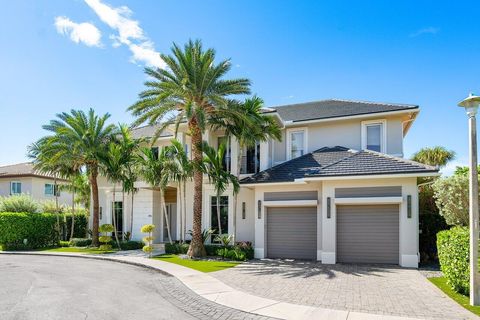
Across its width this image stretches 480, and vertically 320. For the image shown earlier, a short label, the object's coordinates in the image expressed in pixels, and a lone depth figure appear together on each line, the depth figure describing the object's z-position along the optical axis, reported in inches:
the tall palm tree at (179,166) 701.5
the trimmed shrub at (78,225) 1114.6
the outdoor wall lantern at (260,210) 683.4
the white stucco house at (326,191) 576.4
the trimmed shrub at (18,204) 980.6
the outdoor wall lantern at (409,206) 561.7
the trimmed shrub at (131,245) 853.2
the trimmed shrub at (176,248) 734.5
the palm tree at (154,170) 751.1
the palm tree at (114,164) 828.6
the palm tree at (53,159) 887.7
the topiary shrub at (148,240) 685.9
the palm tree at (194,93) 669.3
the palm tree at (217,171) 671.1
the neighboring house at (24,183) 1414.9
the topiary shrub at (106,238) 833.5
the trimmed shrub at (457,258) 359.6
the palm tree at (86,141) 880.3
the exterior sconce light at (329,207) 606.5
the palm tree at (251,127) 671.1
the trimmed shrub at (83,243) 939.3
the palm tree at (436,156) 1110.4
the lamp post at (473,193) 327.0
